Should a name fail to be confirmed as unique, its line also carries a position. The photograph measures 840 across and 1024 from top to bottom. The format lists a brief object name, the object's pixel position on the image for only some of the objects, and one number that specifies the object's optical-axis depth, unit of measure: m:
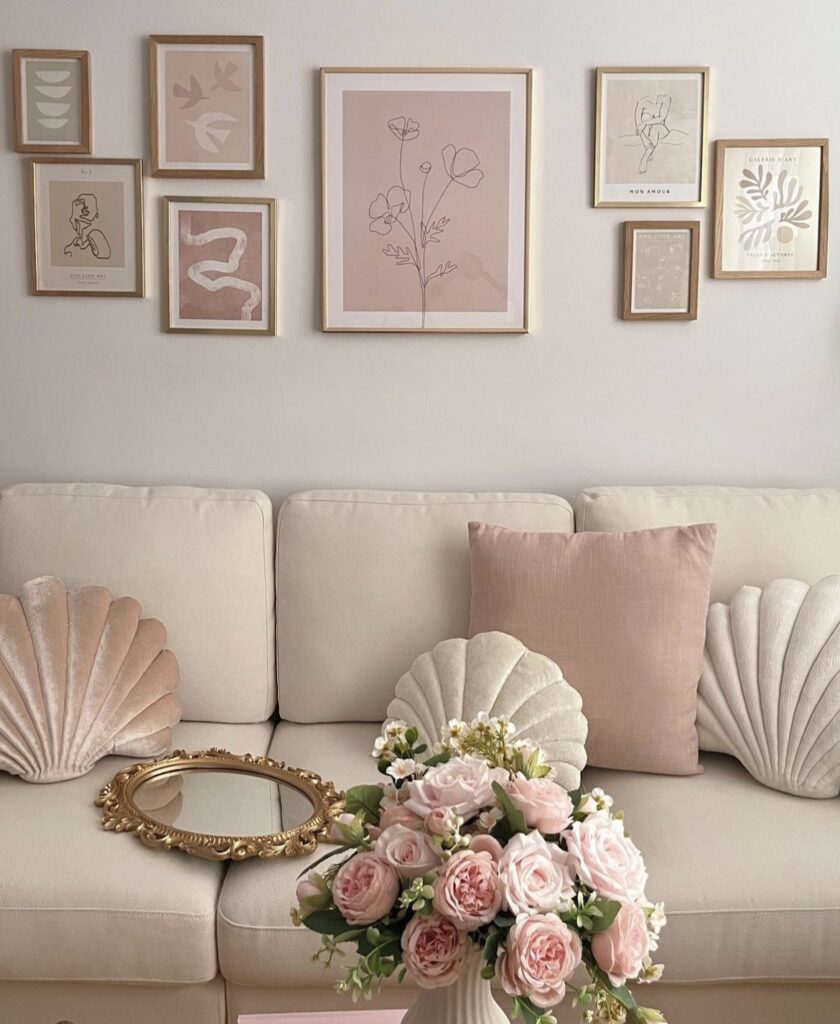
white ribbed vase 1.06
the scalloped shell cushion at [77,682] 1.96
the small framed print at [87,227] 2.44
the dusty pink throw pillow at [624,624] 2.04
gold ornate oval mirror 1.73
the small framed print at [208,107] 2.39
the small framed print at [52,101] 2.39
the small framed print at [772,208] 2.43
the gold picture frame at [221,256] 2.44
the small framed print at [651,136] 2.40
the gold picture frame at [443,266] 2.39
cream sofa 1.66
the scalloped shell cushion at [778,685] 1.94
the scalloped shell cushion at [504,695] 1.94
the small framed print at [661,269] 2.45
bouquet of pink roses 0.96
